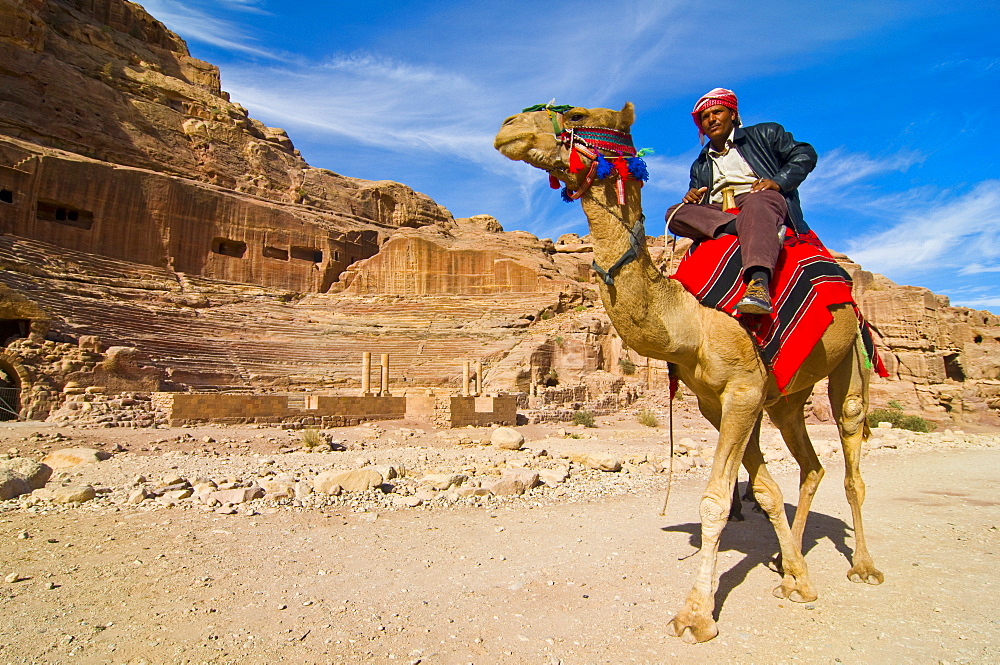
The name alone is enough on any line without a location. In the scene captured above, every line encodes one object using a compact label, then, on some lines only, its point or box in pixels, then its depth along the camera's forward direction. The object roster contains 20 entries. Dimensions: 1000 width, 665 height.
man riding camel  3.80
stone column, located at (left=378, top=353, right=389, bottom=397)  24.77
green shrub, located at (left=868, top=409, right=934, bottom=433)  21.84
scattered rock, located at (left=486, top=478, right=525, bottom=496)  7.33
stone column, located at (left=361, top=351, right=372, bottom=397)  24.47
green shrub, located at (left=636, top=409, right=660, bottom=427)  23.31
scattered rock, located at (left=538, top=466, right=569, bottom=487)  8.29
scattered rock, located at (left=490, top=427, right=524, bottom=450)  13.71
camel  3.40
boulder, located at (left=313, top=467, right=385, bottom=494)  6.97
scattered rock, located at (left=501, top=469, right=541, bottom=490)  7.63
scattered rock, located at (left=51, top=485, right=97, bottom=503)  6.02
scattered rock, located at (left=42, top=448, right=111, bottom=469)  8.89
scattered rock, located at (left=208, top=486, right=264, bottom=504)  6.29
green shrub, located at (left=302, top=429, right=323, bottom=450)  13.09
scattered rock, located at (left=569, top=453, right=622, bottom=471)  9.88
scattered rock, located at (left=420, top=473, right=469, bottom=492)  7.54
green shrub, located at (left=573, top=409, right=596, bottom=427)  22.37
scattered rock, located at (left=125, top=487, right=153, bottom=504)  6.17
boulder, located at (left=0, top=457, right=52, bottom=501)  6.02
